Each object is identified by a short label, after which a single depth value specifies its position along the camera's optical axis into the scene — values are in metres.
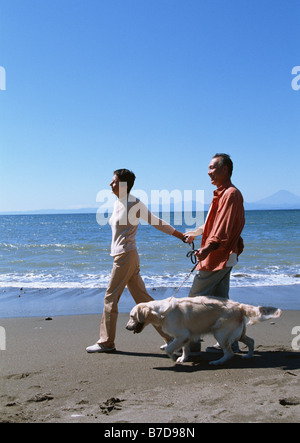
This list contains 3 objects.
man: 4.86
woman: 5.50
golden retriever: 4.87
